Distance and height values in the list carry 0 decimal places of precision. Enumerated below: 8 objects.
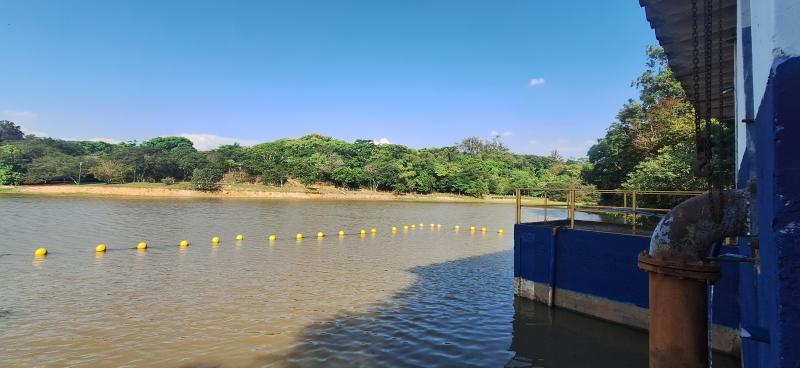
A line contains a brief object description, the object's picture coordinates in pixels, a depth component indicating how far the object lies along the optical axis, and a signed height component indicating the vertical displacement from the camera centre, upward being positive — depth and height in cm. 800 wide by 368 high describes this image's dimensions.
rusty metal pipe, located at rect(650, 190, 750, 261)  334 -22
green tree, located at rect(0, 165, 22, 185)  6349 +133
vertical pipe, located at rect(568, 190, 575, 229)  1012 -39
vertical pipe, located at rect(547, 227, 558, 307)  994 -169
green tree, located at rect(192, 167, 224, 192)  6469 +146
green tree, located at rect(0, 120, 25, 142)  10028 +1289
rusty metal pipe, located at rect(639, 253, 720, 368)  343 -92
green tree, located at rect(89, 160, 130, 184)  6806 +250
